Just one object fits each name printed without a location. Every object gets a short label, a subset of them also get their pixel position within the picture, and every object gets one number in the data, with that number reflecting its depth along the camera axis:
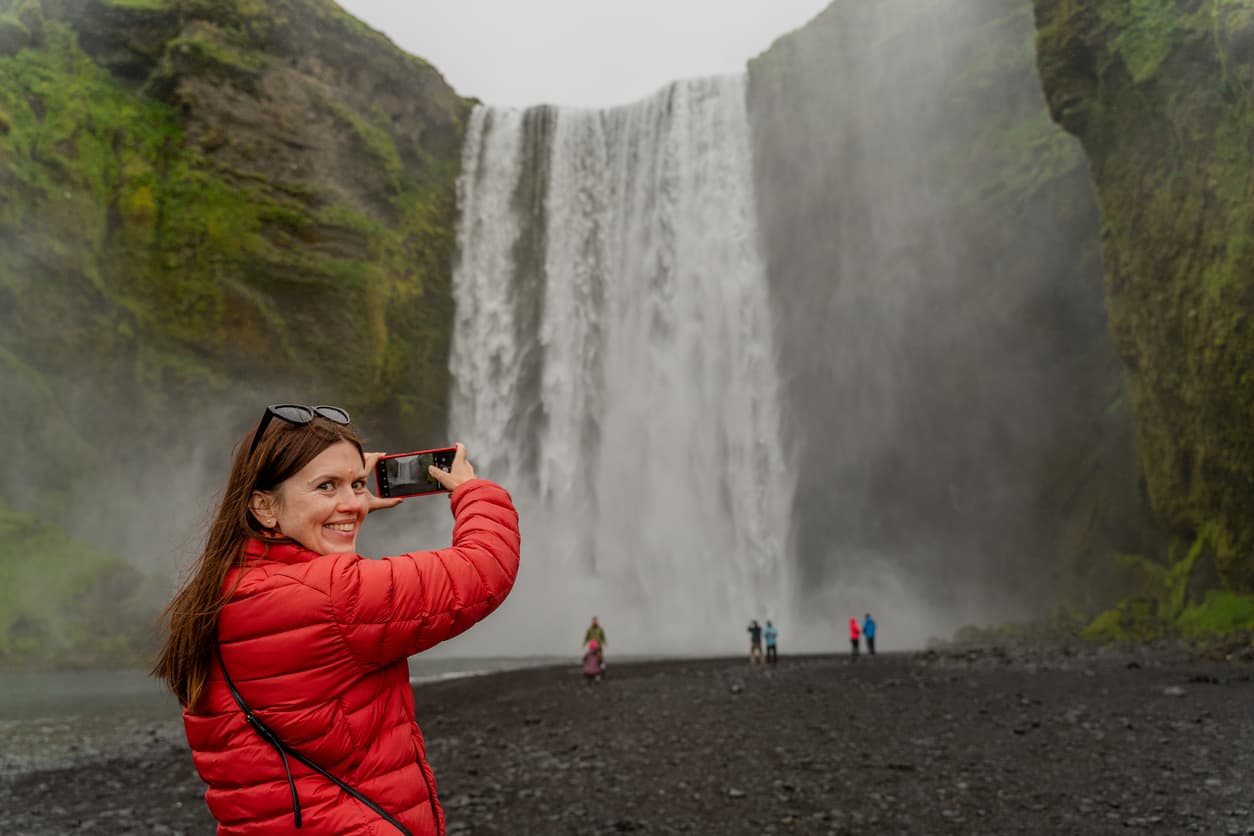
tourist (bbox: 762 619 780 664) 19.45
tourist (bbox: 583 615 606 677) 16.40
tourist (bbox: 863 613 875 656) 22.11
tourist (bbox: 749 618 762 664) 19.13
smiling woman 1.89
